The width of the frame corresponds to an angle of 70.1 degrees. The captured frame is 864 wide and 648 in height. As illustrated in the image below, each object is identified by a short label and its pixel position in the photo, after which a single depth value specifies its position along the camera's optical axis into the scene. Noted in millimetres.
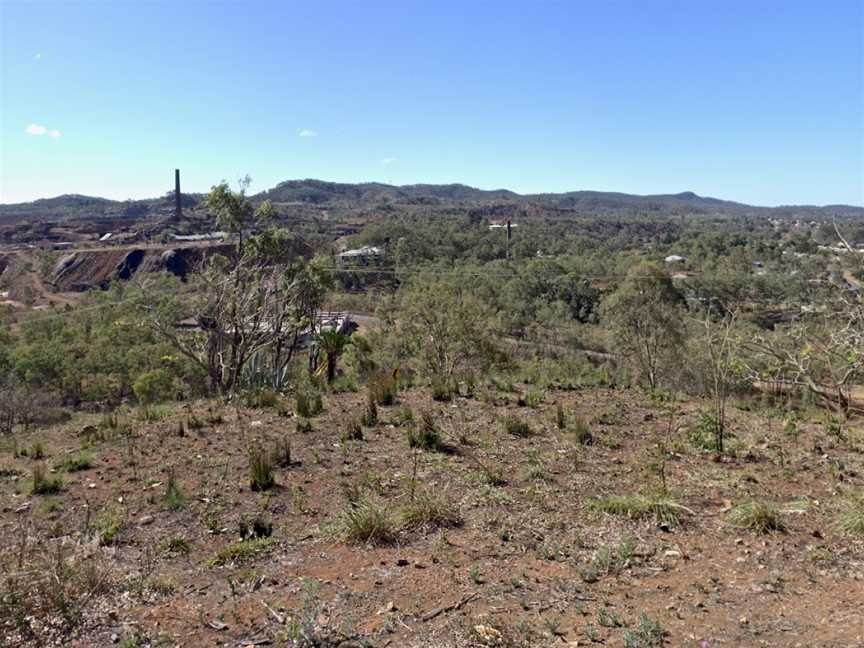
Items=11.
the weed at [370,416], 7691
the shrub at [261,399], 8875
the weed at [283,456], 6203
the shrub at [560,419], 7587
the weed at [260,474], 5590
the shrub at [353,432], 7035
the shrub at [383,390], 8719
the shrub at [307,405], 8103
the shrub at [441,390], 8943
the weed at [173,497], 5242
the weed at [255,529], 4668
